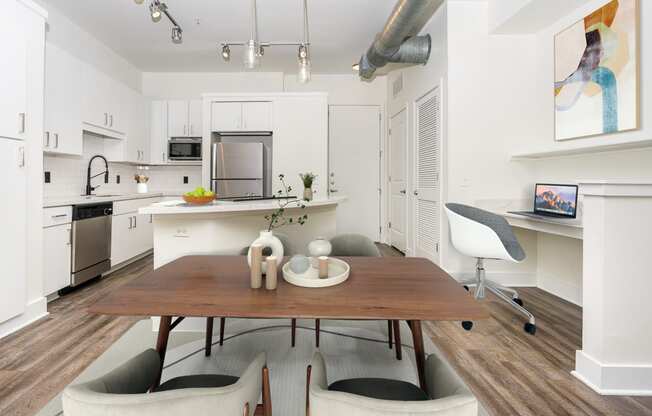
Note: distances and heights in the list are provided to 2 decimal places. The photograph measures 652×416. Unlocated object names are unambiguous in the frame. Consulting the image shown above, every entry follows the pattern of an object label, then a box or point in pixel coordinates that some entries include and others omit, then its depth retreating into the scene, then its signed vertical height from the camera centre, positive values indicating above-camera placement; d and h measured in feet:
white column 5.70 -1.48
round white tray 4.14 -0.96
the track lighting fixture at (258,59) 7.50 +3.44
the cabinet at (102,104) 12.62 +4.01
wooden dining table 3.33 -1.06
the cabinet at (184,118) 17.61 +4.44
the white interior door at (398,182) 16.69 +1.16
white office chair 8.93 -1.03
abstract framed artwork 7.89 +3.47
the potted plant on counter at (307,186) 10.14 +0.52
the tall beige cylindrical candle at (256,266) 4.04 -0.78
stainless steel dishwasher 10.84 -1.36
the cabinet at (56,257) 9.71 -1.69
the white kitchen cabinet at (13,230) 7.80 -0.71
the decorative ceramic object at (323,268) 4.40 -0.86
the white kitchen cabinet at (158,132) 17.56 +3.70
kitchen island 7.55 -0.64
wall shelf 7.71 +1.47
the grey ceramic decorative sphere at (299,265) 4.36 -0.82
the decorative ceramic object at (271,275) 3.98 -0.87
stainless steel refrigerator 15.51 +1.56
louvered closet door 12.67 +1.14
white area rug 6.12 -3.22
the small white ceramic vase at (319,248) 5.16 -0.71
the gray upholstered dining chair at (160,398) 2.14 -1.37
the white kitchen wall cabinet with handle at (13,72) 7.82 +3.14
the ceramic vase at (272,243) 4.79 -0.58
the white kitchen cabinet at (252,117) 16.61 +4.26
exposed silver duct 9.64 +5.71
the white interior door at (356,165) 19.74 +2.26
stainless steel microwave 17.25 +2.75
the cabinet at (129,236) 13.05 -1.47
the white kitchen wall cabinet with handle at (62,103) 10.67 +3.35
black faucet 13.71 +1.15
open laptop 9.29 +0.09
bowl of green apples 7.31 +0.11
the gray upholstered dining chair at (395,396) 2.11 -1.42
